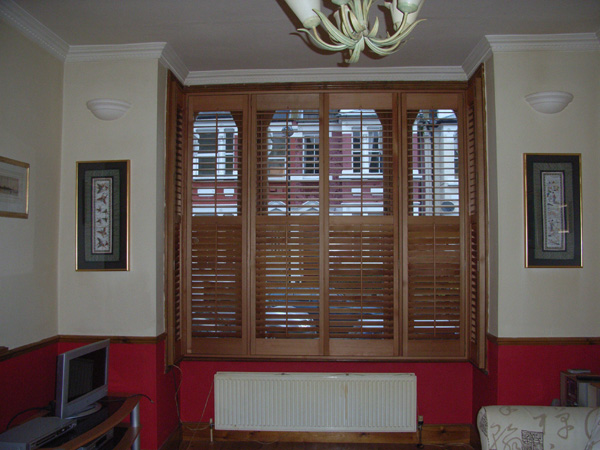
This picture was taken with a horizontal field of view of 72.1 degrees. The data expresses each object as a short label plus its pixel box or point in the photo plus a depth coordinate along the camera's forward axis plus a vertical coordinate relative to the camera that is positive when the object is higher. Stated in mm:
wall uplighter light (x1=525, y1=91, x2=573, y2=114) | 2357 +809
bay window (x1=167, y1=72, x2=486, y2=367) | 2824 +111
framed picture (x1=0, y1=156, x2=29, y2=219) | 2102 +272
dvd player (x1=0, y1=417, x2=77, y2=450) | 1717 -854
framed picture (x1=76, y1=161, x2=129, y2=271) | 2580 +143
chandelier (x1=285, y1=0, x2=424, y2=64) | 1273 +701
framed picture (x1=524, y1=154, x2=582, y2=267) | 2465 +181
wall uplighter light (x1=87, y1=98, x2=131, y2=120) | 2461 +799
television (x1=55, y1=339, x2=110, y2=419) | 2002 -726
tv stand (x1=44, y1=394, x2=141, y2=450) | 1877 -916
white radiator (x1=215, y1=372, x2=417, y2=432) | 2764 -1093
